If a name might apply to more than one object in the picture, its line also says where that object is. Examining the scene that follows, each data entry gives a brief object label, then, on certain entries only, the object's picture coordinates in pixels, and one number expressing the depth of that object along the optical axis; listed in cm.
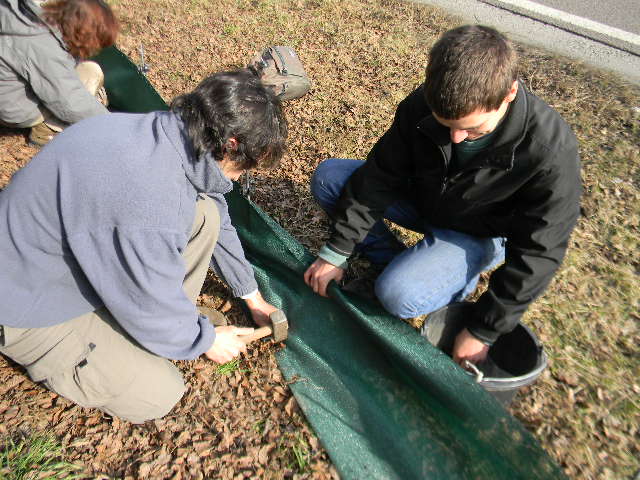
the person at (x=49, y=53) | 314
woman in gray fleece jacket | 167
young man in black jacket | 180
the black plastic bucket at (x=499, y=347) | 214
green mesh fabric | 175
